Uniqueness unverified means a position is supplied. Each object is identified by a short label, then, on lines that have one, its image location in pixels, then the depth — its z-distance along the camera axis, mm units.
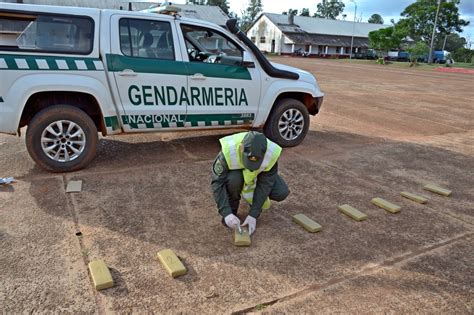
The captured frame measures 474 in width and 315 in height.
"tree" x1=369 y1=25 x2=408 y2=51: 50188
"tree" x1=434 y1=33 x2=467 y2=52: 86000
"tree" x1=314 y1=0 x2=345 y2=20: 115812
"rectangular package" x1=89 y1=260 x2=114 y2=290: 2607
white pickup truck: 4285
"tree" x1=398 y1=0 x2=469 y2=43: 68306
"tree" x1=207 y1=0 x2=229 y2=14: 83988
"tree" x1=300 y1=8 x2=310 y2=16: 112250
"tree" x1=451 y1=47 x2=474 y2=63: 62969
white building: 64250
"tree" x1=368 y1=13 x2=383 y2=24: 124500
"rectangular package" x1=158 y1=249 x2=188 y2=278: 2773
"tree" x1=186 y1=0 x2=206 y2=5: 82862
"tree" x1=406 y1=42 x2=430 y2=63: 46438
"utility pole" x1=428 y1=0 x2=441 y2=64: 48169
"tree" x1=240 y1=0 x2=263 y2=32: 96212
